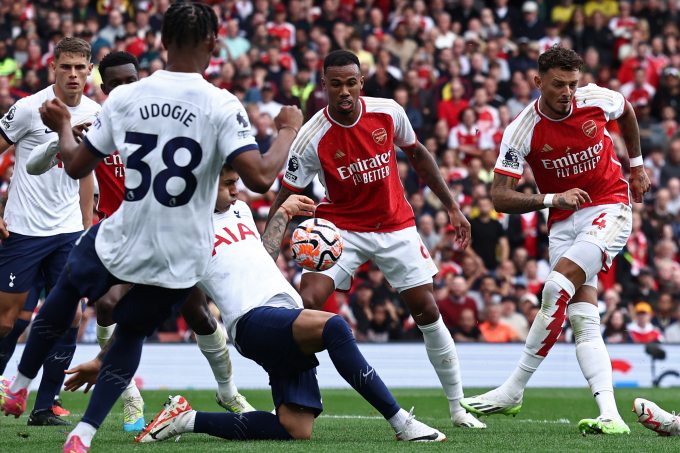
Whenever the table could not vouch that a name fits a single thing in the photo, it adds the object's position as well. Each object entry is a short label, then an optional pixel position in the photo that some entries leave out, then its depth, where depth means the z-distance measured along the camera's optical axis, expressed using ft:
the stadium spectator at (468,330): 80.89
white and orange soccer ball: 37.73
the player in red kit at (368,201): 43.57
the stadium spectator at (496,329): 82.12
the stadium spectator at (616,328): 80.64
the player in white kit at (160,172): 28.81
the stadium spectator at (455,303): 82.43
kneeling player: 32.45
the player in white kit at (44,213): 44.75
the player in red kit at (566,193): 41.01
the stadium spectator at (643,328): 81.71
